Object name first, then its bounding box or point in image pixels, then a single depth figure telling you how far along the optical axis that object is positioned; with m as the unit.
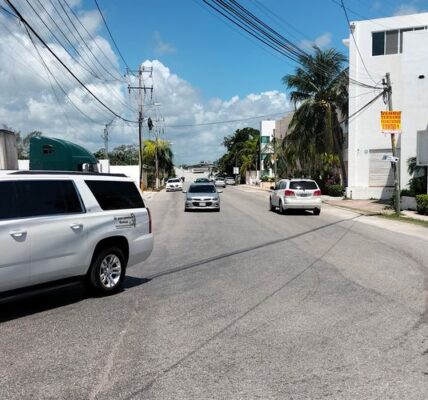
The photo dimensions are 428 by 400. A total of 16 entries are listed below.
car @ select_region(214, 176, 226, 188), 78.31
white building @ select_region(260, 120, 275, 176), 91.83
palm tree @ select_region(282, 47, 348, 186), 43.06
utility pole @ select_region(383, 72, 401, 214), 25.08
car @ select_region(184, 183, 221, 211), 27.14
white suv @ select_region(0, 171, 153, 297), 6.57
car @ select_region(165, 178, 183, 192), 64.72
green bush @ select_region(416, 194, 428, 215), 24.92
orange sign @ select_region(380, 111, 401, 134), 24.69
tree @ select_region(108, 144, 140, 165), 119.44
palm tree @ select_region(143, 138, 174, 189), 84.81
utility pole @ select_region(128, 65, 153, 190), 48.38
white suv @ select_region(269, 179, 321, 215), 25.30
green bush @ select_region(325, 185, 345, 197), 42.31
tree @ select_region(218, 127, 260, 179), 106.38
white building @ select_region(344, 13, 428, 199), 39.16
